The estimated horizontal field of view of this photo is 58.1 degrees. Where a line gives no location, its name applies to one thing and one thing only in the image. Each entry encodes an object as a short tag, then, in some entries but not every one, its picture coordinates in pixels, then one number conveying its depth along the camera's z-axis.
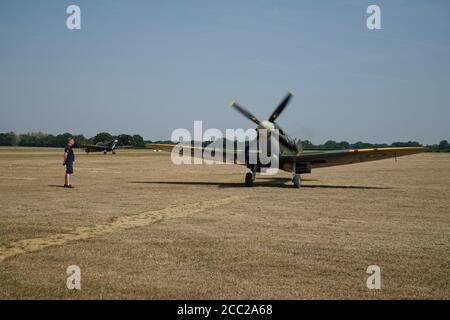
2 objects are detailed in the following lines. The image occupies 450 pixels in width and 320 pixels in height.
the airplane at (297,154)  19.55
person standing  18.89
